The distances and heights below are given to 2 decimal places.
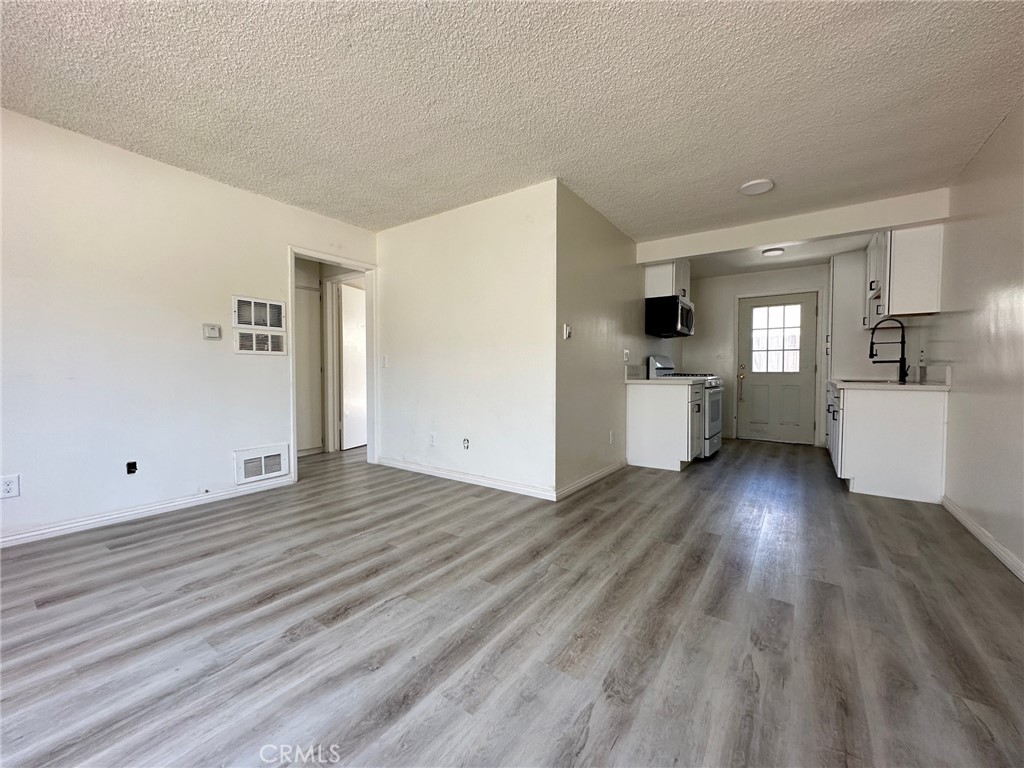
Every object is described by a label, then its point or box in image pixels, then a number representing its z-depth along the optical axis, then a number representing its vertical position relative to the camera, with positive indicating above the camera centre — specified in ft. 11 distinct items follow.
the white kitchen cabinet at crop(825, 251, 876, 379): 15.94 +1.96
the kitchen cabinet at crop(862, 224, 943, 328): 10.64 +2.64
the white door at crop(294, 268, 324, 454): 15.90 -0.03
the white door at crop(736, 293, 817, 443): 18.02 +0.05
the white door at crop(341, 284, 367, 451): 17.19 +0.14
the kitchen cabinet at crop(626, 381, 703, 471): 13.16 -1.86
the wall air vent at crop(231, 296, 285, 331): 10.73 +1.54
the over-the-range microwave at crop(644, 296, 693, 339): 15.26 +2.06
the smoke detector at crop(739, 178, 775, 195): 9.92 +4.59
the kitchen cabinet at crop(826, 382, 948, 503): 9.98 -1.86
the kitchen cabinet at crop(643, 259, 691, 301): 15.40 +3.51
